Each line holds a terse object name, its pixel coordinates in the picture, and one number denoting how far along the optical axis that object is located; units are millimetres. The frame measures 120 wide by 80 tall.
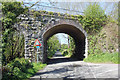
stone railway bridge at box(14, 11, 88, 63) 11500
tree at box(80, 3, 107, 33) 13648
